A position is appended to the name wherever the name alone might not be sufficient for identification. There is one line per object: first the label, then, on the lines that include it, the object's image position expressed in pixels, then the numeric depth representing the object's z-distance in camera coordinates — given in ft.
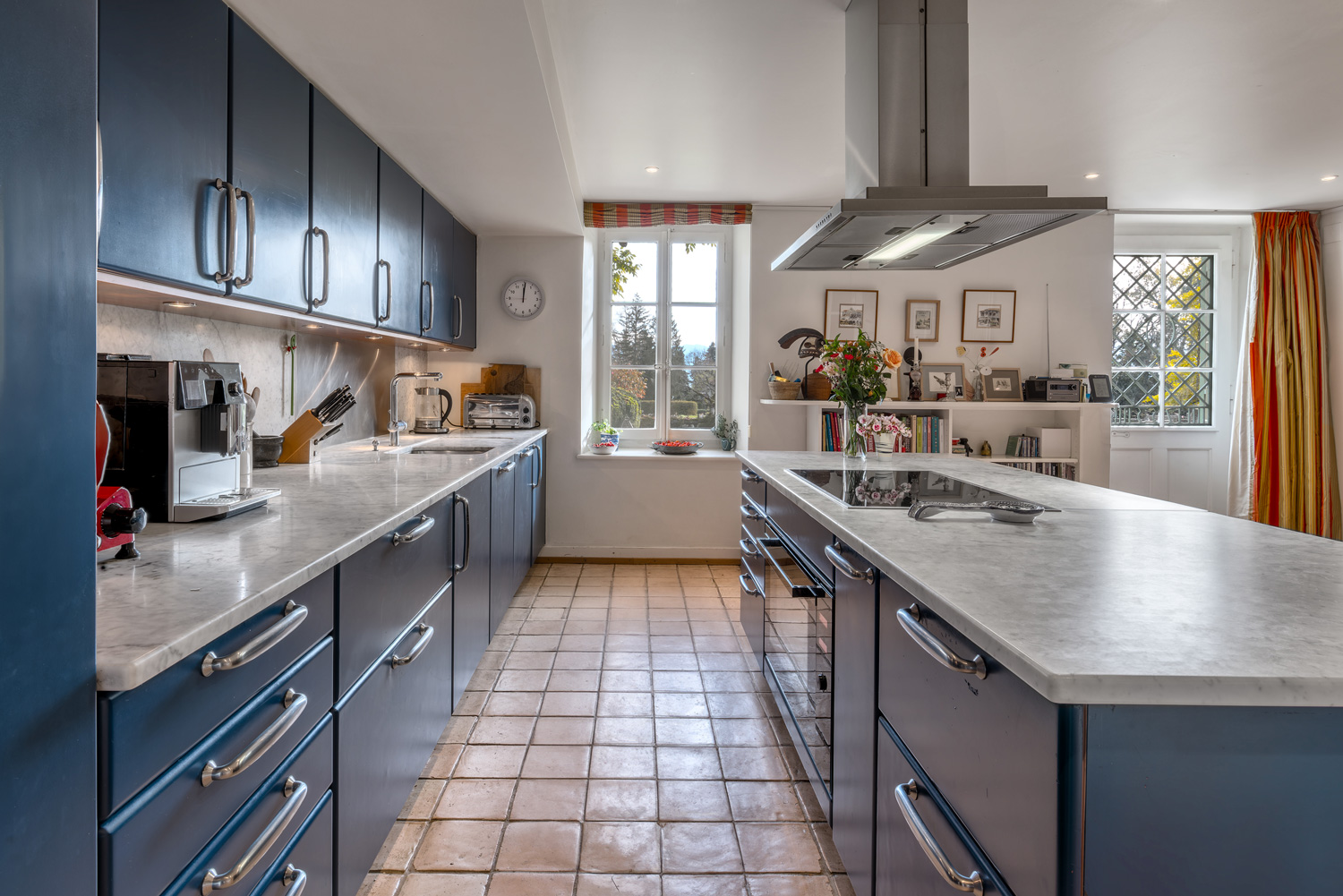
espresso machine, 4.78
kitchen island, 2.49
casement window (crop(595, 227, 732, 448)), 17.13
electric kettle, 14.28
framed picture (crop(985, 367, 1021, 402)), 16.26
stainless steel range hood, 7.35
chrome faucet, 10.87
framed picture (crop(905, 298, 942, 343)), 16.21
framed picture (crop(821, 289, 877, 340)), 16.06
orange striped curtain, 16.43
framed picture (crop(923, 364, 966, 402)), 16.31
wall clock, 15.62
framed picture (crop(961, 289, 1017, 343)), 16.30
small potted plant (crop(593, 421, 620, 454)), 16.26
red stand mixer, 3.47
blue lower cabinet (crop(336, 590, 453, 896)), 4.65
